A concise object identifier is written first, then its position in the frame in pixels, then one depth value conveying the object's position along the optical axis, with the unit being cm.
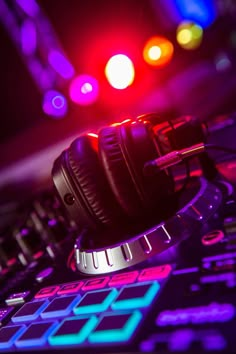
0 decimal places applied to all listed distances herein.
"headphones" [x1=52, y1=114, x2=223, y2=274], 63
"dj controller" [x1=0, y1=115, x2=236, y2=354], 40
